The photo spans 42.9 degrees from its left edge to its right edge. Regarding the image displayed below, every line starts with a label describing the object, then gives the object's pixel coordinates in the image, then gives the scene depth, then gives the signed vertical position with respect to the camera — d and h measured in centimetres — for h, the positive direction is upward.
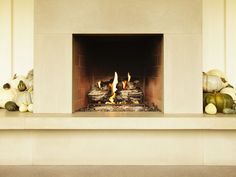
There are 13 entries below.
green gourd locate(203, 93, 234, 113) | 254 -11
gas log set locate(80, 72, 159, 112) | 275 -8
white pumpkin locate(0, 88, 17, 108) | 288 -8
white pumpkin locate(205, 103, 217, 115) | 242 -18
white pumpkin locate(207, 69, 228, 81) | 297 +14
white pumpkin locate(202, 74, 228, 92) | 266 +4
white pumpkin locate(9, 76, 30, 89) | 290 +6
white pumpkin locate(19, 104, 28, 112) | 256 -17
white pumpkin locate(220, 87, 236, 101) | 277 -4
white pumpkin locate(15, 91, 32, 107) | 263 -10
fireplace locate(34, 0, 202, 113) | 244 +41
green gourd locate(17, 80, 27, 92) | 282 +2
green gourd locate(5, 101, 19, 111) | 266 -16
